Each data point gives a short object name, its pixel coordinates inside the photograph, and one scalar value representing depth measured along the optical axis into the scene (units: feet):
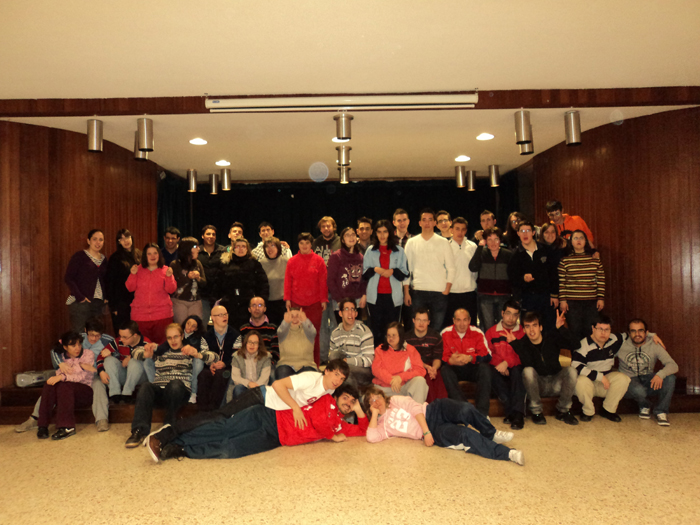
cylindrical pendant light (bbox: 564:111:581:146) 15.62
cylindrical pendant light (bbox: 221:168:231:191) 25.41
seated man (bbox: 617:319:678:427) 13.47
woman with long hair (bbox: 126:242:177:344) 15.52
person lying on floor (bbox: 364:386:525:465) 11.28
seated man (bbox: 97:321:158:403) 13.94
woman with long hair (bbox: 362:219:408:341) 15.74
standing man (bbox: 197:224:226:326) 16.40
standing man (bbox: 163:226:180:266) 18.94
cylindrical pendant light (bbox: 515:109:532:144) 15.24
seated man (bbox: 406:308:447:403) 13.92
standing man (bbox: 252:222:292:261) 17.76
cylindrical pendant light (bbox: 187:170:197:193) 25.00
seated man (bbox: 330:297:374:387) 14.10
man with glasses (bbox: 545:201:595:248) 16.90
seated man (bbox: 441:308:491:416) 13.58
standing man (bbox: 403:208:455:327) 15.79
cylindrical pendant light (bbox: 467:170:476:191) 26.03
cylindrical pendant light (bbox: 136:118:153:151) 15.47
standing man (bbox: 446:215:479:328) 16.14
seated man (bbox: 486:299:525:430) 13.30
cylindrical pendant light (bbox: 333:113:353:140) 15.29
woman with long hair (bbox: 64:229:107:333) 15.78
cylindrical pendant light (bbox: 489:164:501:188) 25.29
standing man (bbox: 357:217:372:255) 17.58
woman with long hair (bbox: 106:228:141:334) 16.29
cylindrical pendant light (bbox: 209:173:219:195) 26.12
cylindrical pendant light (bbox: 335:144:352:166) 19.74
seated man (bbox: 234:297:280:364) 14.65
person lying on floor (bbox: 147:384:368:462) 11.22
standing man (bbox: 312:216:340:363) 15.75
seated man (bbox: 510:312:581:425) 13.51
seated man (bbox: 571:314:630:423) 13.50
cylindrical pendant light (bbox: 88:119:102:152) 15.38
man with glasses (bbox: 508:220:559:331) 15.74
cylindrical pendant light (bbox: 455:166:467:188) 25.72
